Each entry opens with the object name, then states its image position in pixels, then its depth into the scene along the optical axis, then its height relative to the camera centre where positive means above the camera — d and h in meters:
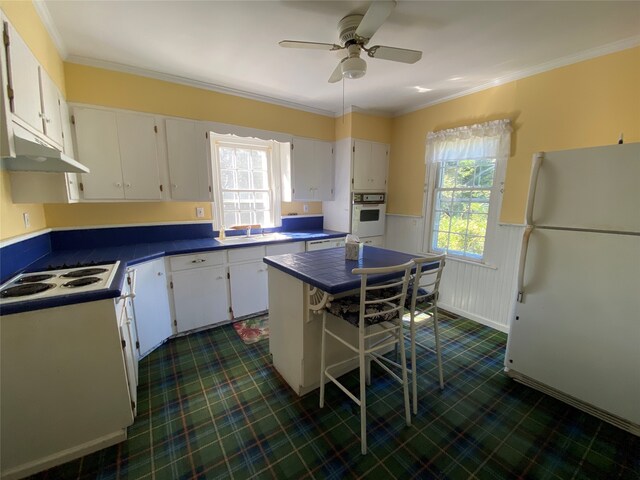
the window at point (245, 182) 3.24 +0.22
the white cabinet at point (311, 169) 3.52 +0.41
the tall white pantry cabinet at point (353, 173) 3.61 +0.37
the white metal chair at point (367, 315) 1.43 -0.69
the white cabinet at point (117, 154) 2.33 +0.41
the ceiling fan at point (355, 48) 1.69 +0.98
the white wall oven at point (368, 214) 3.66 -0.21
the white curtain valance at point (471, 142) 2.66 +0.64
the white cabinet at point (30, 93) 1.31 +0.61
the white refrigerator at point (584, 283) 1.57 -0.54
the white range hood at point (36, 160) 1.30 +0.22
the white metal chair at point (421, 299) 1.65 -0.69
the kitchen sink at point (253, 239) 2.96 -0.48
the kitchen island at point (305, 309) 1.69 -0.77
